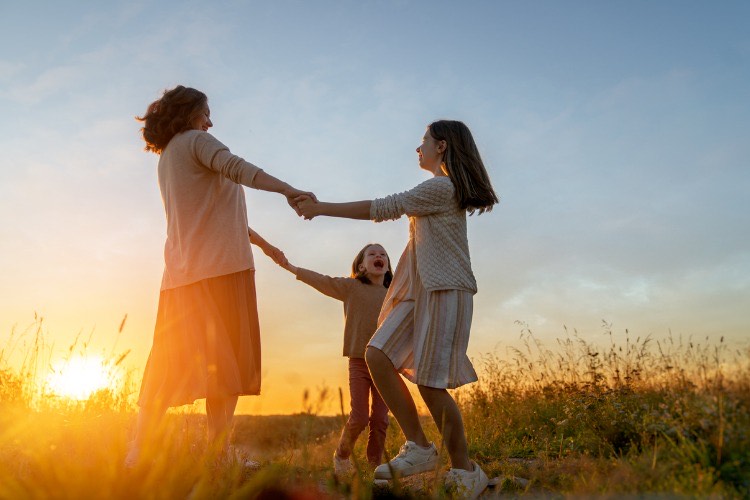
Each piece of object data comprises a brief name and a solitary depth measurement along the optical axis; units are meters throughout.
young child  5.71
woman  4.00
